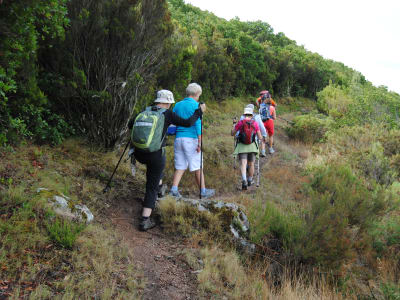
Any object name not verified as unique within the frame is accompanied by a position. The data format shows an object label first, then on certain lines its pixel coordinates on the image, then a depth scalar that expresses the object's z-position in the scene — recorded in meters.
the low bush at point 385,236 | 5.61
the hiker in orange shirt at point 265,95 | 9.37
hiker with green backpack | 3.79
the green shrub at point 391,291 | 3.77
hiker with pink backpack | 6.29
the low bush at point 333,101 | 19.11
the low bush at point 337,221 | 4.14
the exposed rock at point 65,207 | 3.39
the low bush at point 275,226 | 4.31
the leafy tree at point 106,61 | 5.01
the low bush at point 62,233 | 3.03
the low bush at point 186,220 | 4.11
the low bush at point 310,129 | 13.94
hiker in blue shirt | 4.81
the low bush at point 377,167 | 8.82
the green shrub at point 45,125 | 4.57
